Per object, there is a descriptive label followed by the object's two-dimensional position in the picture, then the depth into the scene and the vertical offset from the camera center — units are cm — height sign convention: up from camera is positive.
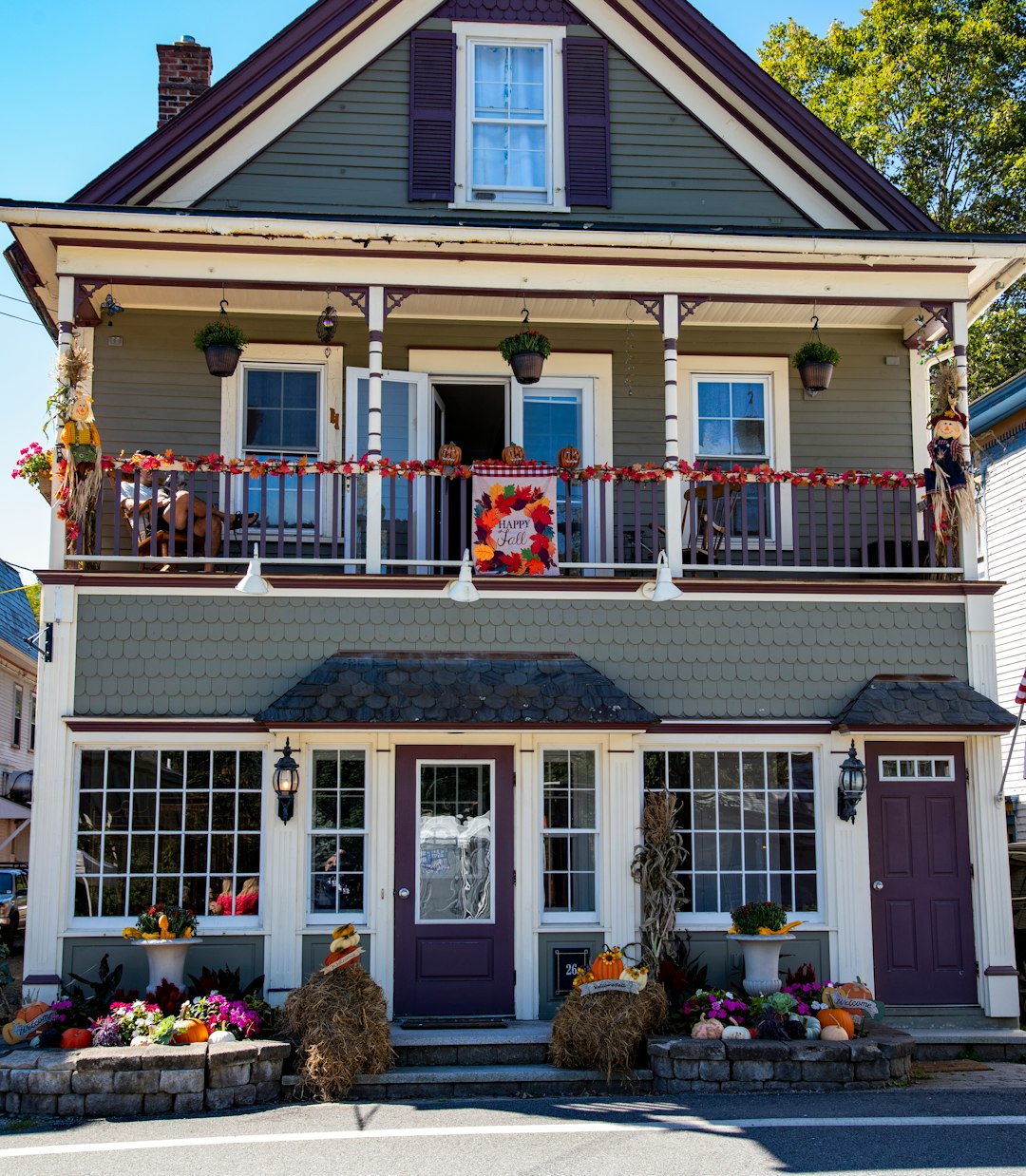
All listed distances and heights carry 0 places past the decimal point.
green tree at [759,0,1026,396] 2417 +1270
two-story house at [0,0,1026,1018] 1113 +169
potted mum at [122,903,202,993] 1042 -77
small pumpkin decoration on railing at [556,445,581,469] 1230 +331
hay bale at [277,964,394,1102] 927 -134
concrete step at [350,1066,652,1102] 948 -172
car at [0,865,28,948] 1844 -93
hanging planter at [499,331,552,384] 1238 +427
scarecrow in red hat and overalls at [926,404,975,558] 1183 +302
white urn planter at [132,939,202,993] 1045 -94
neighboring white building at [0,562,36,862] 2655 +277
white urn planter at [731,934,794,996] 1059 -100
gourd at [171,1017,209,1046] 949 -137
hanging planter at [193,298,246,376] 1232 +431
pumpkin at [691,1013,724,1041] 963 -138
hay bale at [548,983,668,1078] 957 -138
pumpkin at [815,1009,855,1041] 978 -134
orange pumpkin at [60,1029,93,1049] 957 -141
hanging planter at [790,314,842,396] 1303 +437
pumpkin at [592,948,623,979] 1000 -96
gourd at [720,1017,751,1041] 959 -139
